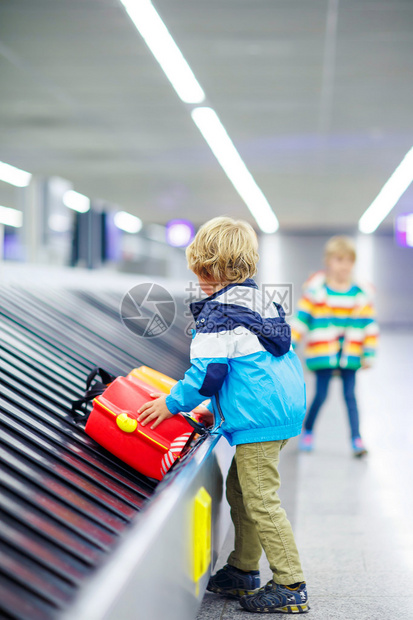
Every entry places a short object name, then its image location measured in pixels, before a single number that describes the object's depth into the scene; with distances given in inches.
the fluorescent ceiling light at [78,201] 617.8
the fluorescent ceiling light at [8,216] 753.4
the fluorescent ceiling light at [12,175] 488.1
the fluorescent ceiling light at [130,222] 804.0
